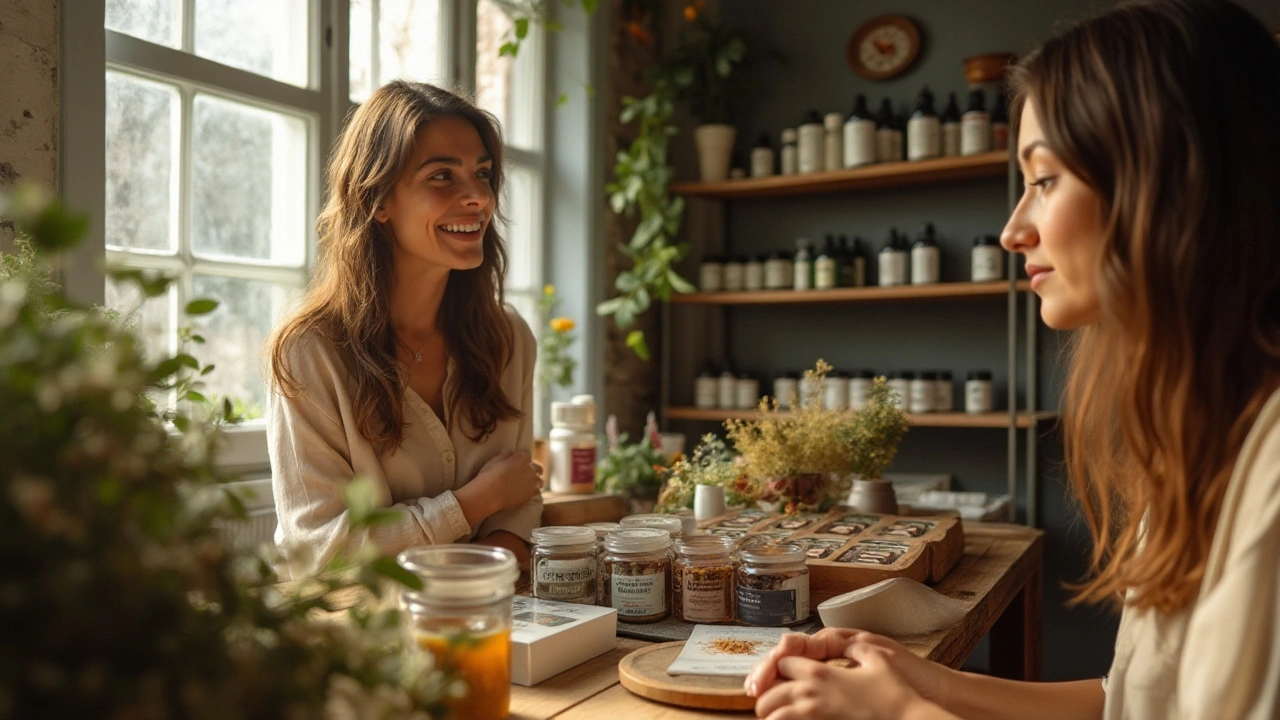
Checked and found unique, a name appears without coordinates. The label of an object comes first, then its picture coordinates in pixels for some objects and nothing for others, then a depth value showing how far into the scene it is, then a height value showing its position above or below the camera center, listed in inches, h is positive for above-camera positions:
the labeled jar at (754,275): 153.7 +15.4
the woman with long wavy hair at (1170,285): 35.5 +3.3
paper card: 41.8 -12.4
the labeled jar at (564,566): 52.3 -10.1
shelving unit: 132.0 +11.5
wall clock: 149.4 +49.9
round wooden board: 39.1 -12.6
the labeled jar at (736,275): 155.9 +15.6
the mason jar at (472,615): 34.3 -8.4
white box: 42.1 -11.6
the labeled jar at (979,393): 137.1 -2.7
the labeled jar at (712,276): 158.1 +15.7
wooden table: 39.4 -13.2
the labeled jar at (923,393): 139.0 -2.7
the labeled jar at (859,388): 143.1 -2.0
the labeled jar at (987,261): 135.9 +15.5
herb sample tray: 54.2 -10.3
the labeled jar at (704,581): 51.1 -10.7
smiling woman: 65.9 +1.5
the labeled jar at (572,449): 95.3 -7.2
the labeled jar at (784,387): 150.6 -2.0
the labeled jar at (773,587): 49.7 -10.7
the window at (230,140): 90.9 +23.6
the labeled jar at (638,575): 51.5 -10.5
